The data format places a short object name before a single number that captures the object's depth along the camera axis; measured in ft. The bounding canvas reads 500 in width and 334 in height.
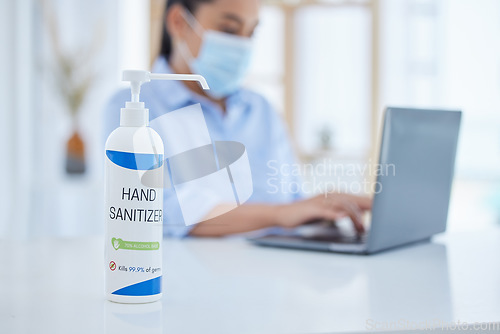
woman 7.09
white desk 3.55
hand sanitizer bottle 3.63
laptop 4.55
